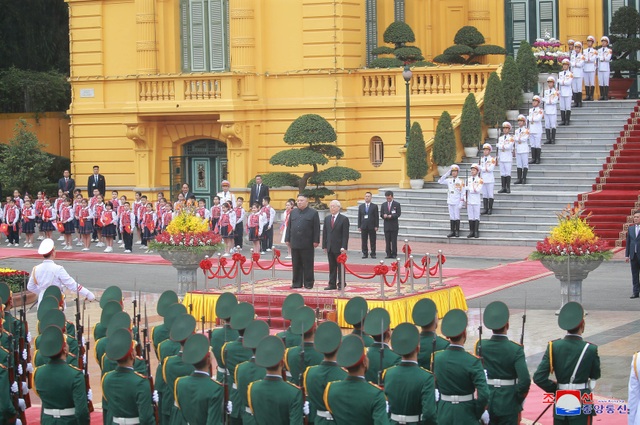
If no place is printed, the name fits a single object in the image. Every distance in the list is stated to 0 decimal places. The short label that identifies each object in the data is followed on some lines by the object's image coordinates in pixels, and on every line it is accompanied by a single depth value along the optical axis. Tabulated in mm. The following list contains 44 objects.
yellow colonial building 37969
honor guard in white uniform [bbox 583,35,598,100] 36062
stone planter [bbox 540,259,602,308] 22312
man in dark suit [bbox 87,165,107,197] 39847
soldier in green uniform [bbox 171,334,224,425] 12109
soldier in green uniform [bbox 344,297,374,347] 14727
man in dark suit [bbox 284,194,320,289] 23453
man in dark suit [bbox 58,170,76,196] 39938
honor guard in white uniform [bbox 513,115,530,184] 33469
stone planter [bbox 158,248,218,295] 24875
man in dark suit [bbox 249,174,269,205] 35166
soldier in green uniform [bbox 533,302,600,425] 12883
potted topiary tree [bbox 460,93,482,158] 35469
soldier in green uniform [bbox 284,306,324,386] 13594
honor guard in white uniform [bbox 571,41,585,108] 35875
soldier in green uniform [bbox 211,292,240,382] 14633
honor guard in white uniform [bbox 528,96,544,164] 34562
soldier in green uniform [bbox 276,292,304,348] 14586
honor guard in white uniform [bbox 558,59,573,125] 35312
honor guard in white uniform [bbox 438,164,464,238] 32125
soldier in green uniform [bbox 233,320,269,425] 12648
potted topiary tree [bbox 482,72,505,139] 35906
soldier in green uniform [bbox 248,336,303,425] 11617
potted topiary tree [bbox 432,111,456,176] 35188
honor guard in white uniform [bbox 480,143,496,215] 32344
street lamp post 34781
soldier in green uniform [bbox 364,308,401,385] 13188
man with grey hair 23461
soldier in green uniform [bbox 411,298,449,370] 13719
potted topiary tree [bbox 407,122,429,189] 35250
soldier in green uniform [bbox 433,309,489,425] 12461
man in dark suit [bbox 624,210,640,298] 23984
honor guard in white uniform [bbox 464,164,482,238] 31844
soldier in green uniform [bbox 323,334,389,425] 11234
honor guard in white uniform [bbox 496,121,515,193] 33188
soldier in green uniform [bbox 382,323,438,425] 11883
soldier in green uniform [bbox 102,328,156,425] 12508
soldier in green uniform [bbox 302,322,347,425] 11977
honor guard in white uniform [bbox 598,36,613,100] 36000
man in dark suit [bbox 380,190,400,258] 30656
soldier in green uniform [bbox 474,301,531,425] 13227
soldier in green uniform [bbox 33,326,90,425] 12836
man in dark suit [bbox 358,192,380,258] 31022
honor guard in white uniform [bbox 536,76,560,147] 34562
